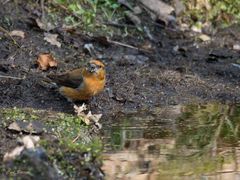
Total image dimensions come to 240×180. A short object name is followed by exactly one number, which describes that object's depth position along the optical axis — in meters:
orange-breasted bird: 16.09
